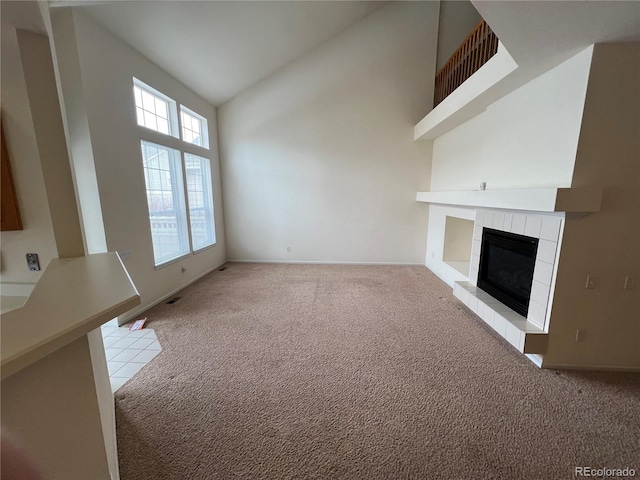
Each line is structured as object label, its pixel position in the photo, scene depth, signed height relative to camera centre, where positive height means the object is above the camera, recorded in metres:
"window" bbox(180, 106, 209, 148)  3.98 +1.20
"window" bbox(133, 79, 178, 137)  3.09 +1.19
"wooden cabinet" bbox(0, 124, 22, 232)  1.52 +0.00
